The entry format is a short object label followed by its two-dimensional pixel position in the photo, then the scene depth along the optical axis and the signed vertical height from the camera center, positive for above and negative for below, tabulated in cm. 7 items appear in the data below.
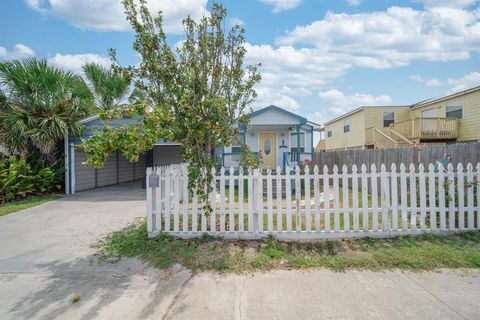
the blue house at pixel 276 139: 1100 +102
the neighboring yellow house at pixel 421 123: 1471 +220
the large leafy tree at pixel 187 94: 388 +120
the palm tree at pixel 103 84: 1591 +484
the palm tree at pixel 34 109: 942 +201
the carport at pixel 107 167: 1062 -31
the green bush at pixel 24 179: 873 -63
